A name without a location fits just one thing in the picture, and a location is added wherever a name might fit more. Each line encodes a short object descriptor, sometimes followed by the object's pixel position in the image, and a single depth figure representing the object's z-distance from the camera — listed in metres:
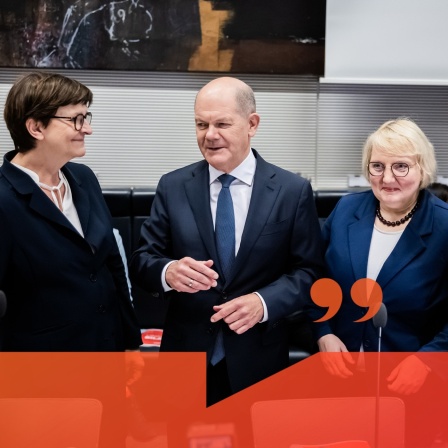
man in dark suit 1.54
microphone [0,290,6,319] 1.22
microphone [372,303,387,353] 1.38
